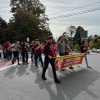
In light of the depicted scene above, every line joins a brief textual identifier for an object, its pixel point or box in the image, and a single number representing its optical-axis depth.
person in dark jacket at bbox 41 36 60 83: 3.69
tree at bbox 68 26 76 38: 44.48
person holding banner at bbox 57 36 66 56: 4.78
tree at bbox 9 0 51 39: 20.52
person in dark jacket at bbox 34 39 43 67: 5.69
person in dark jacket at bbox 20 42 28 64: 6.55
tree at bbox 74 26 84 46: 40.90
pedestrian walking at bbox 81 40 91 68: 5.25
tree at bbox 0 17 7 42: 24.17
